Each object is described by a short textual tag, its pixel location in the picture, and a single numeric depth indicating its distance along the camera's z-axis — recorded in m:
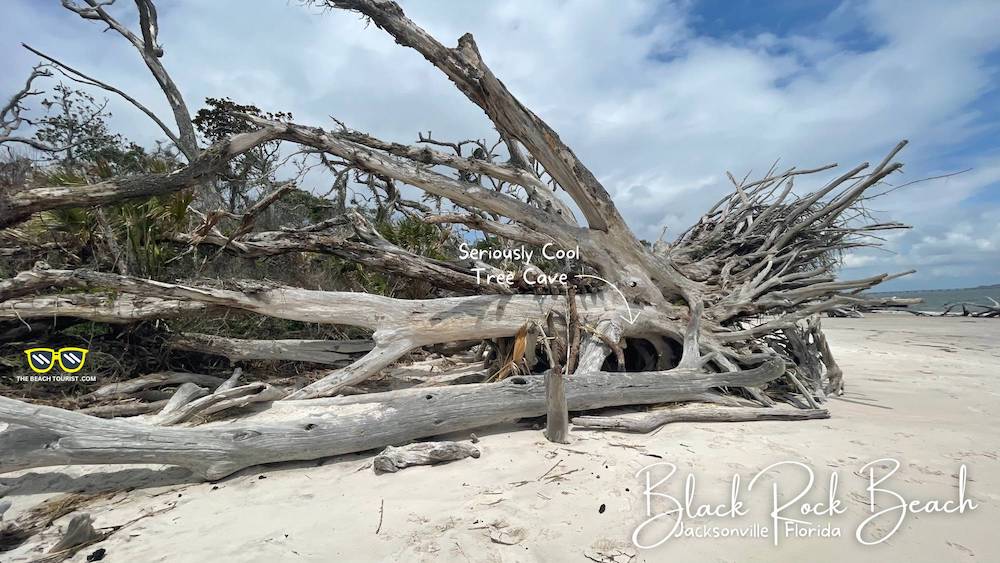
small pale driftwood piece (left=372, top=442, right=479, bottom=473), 3.21
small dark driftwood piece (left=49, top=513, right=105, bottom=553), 2.32
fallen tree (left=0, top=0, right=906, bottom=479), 3.40
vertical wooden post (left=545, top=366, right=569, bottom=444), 3.73
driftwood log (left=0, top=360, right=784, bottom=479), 2.89
